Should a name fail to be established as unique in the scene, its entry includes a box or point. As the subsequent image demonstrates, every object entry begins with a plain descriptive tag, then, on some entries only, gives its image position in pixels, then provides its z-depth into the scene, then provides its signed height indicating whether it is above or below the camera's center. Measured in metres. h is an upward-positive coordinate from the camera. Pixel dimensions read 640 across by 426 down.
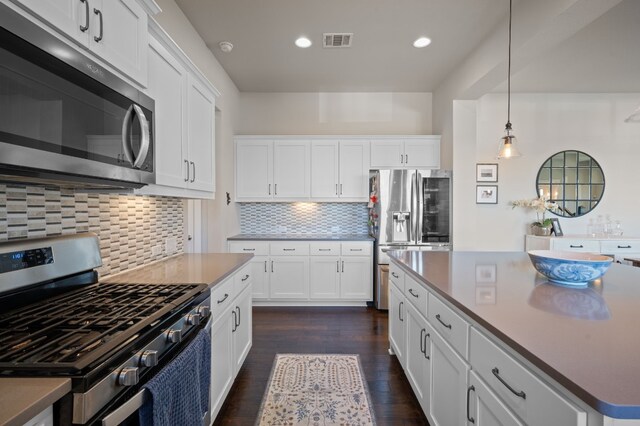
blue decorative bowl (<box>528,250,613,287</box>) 1.43 -0.26
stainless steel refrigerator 3.73 +0.02
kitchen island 0.68 -0.37
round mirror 4.41 +0.51
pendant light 2.47 +0.58
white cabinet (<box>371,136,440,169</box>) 4.14 +0.88
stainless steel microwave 0.76 +0.31
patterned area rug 1.85 -1.27
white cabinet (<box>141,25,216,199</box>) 1.58 +0.57
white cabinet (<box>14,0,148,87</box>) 0.92 +0.68
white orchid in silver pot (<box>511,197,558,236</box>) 4.18 +0.10
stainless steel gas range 0.74 -0.37
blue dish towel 0.93 -0.64
